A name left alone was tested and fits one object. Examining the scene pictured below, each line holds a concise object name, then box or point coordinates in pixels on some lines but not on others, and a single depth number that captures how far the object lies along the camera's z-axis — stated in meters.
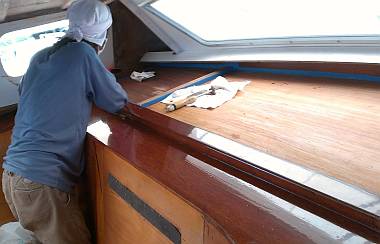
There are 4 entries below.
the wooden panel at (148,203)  0.93
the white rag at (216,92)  1.72
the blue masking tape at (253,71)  1.81
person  1.36
